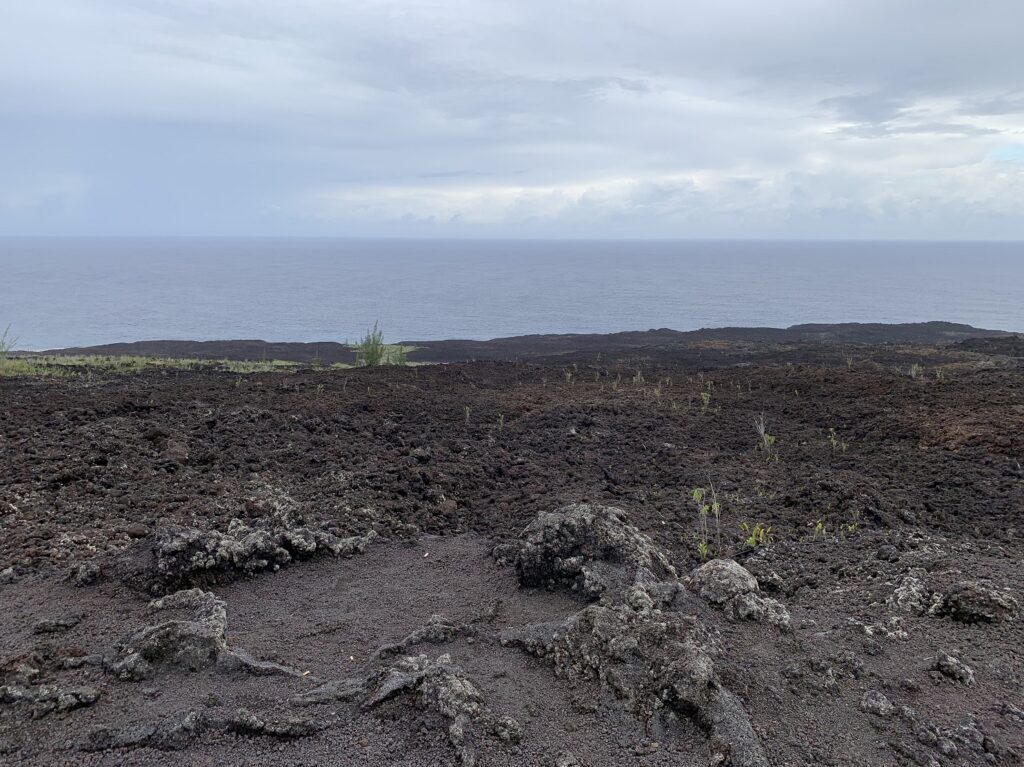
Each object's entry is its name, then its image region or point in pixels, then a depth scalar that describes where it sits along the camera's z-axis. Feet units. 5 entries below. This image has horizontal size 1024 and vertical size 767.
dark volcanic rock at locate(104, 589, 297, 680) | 14.32
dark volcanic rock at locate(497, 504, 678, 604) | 17.75
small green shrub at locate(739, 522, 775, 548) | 22.19
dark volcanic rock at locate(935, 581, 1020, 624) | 16.49
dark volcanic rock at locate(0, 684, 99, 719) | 12.94
